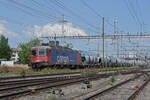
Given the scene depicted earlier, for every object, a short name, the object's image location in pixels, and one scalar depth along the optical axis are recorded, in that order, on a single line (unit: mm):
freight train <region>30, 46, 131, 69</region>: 32062
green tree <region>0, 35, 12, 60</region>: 91750
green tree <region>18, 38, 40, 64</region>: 84438
